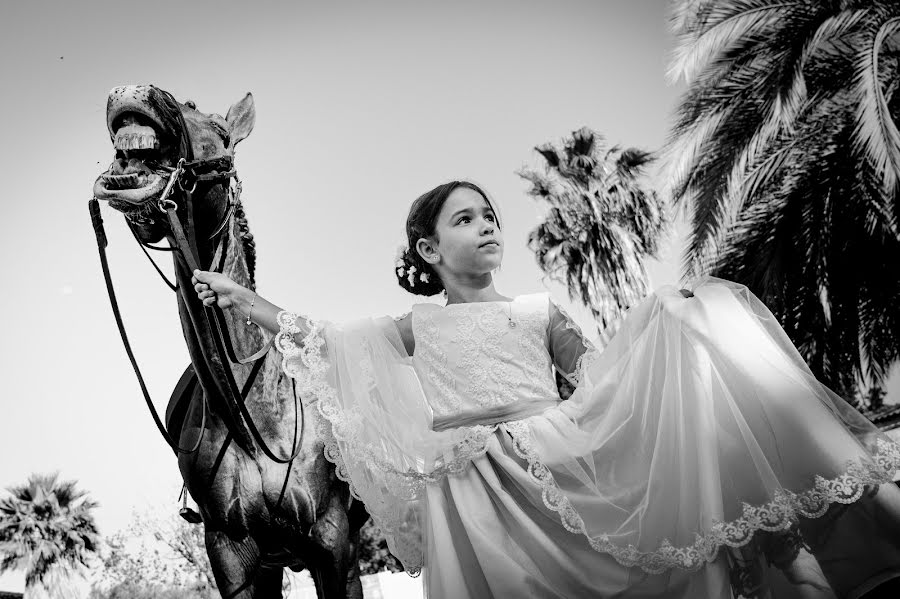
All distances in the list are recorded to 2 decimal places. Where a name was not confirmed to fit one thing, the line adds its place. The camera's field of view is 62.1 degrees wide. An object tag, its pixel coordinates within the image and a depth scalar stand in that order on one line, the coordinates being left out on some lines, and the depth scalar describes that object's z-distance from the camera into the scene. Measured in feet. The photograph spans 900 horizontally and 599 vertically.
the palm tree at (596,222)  49.49
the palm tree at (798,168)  30.50
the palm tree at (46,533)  64.80
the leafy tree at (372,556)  68.47
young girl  6.51
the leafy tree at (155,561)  62.54
